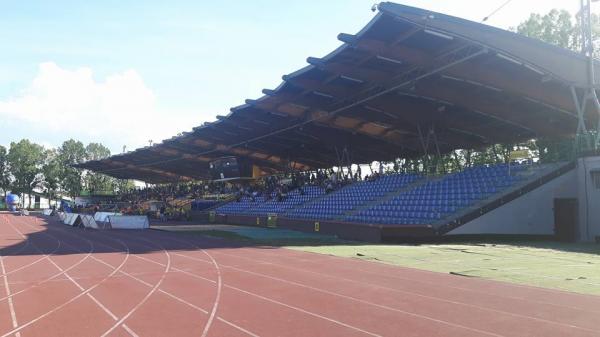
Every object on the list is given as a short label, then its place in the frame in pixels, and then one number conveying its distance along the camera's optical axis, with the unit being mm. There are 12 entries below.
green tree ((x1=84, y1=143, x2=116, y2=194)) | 130000
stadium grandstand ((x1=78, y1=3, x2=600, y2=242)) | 22312
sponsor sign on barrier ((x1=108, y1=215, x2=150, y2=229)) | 37188
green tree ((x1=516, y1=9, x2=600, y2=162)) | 50625
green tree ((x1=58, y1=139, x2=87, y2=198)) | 124000
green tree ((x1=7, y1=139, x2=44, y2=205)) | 116875
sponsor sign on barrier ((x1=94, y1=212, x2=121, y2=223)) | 38812
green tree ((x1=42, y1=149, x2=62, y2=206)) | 119125
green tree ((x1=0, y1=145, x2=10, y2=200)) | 117750
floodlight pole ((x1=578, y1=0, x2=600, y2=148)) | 23094
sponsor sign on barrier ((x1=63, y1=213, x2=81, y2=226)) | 39378
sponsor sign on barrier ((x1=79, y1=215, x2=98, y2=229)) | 36600
